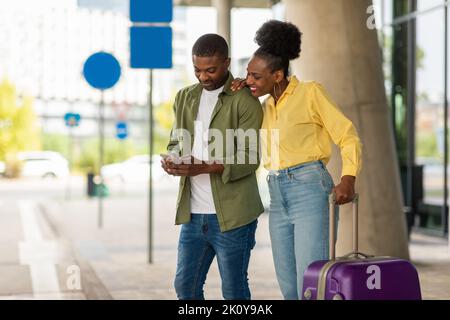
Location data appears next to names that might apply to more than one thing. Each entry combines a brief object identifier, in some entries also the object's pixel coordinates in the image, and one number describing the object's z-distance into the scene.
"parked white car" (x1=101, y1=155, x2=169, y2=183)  46.12
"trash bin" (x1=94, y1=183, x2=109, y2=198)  26.75
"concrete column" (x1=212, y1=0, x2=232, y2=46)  22.16
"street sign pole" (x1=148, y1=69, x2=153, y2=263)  10.12
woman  3.79
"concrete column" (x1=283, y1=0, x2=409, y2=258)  8.91
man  3.84
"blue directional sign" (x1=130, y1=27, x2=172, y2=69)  9.40
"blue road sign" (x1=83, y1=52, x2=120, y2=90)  14.05
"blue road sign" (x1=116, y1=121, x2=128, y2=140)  25.43
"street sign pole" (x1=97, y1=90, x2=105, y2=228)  15.21
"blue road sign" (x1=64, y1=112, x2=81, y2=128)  20.81
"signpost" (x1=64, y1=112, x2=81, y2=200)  20.81
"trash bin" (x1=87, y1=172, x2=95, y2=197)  27.31
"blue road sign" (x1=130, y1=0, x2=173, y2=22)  9.29
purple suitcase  3.31
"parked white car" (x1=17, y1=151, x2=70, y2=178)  49.62
